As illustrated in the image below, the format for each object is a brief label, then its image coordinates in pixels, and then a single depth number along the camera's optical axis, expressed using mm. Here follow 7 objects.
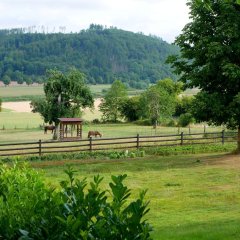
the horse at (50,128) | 53831
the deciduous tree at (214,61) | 26922
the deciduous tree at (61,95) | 48594
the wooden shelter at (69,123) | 46125
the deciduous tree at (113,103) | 76188
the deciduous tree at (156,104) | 64812
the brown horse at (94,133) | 46772
